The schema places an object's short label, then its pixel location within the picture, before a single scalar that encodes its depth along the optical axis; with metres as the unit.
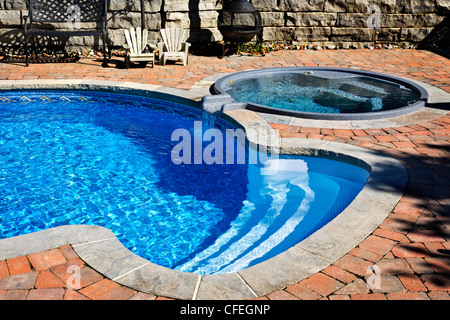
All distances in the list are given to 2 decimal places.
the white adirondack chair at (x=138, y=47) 7.94
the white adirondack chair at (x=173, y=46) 8.23
